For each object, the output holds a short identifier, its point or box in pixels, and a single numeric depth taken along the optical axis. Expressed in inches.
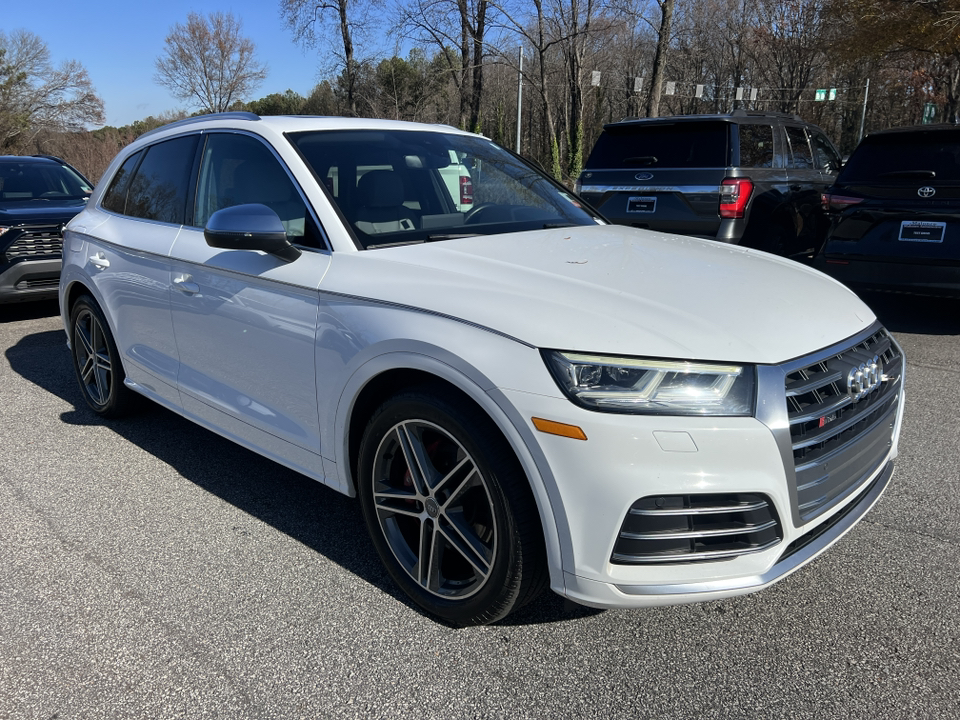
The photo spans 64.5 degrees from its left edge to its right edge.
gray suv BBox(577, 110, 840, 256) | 296.5
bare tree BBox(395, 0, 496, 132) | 857.5
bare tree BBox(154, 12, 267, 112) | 1569.4
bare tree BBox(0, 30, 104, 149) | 1338.6
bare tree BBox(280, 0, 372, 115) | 981.8
